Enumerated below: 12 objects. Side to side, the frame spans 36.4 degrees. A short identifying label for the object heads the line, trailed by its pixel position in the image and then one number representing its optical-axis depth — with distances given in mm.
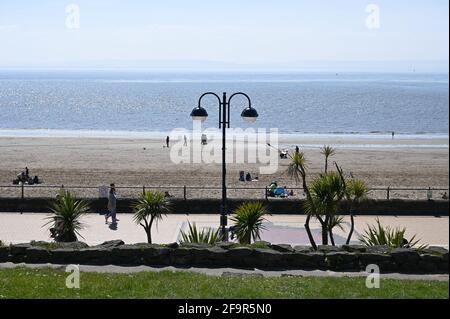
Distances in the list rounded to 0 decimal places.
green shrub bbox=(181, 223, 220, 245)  13523
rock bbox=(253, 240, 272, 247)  12766
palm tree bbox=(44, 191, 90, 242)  15367
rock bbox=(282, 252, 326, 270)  12008
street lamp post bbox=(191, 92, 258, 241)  15602
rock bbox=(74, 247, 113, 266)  12133
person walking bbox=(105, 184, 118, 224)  21297
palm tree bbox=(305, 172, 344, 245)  14398
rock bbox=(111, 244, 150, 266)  12133
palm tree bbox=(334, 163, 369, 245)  15766
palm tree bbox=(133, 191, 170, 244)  16125
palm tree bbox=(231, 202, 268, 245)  14617
